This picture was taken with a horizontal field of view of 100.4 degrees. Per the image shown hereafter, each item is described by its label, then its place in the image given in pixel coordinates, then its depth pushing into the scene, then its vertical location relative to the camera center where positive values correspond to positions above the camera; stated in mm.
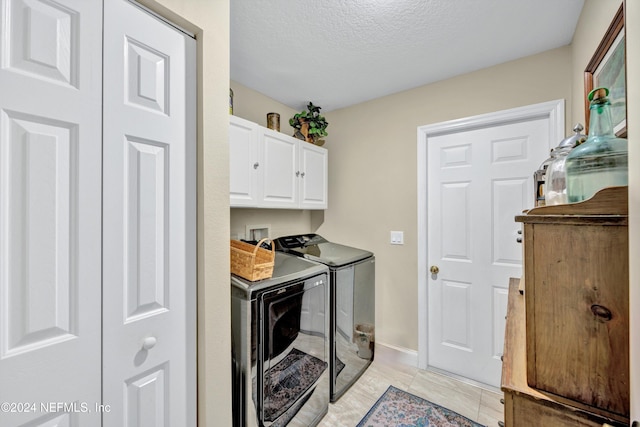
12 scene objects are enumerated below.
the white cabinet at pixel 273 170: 1876 +360
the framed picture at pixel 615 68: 960 +593
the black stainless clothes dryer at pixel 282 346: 1366 -764
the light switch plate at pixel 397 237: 2408 -220
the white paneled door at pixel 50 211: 693 +6
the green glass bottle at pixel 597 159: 644 +136
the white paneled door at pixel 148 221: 869 -29
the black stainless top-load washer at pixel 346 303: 1985 -728
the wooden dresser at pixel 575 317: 563 -233
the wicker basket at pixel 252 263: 1405 -267
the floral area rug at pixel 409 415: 1735 -1363
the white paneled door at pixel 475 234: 1953 -160
